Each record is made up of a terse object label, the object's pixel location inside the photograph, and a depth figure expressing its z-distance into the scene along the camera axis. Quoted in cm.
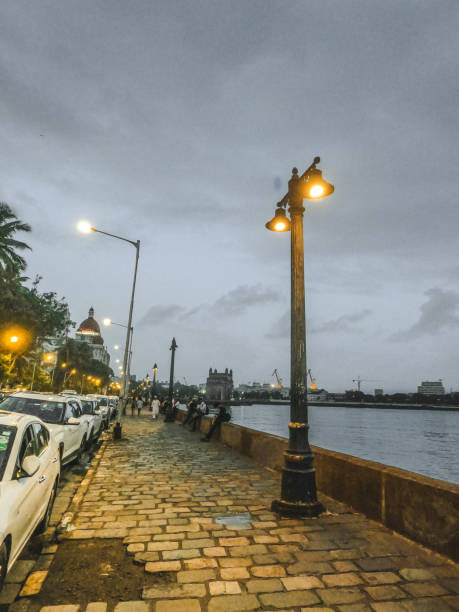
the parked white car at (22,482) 316
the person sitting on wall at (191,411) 1830
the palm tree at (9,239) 2989
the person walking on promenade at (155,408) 2711
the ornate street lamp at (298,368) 550
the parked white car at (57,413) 804
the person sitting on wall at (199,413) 1731
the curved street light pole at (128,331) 1380
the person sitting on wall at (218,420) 1315
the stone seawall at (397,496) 409
